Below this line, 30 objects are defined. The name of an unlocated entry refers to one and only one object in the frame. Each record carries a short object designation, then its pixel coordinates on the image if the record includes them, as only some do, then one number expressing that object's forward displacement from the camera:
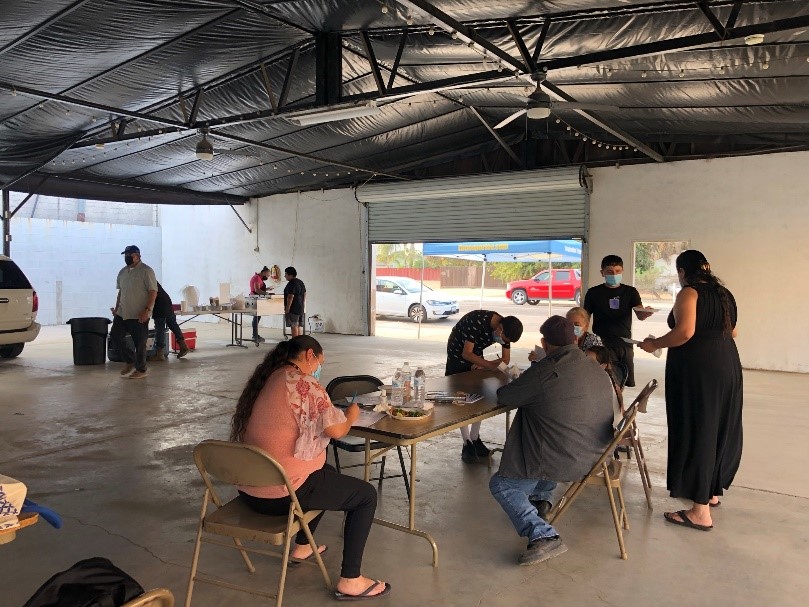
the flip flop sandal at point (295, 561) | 3.04
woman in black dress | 3.55
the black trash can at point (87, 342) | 9.32
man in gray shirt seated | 3.17
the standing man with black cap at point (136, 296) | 7.95
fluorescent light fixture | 6.46
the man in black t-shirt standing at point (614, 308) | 5.09
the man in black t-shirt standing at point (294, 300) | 11.42
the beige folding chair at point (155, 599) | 1.45
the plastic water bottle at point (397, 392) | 3.43
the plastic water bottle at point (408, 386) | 3.49
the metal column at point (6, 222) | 12.23
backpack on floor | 1.43
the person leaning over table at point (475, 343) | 4.43
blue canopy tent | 11.88
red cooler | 11.10
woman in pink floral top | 2.62
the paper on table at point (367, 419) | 3.10
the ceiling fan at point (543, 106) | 5.64
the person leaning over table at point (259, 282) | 13.09
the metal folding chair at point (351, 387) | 4.00
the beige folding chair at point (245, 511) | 2.47
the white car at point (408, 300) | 16.80
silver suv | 8.81
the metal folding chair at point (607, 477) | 3.19
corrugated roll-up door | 11.12
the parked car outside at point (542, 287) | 16.59
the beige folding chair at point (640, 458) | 3.93
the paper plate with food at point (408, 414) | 3.21
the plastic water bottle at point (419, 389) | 3.44
